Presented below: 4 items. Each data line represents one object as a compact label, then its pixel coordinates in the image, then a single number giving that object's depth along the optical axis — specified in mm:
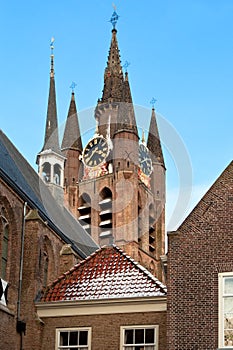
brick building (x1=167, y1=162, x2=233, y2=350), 18906
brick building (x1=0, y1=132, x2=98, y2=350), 24844
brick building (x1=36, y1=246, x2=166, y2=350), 21828
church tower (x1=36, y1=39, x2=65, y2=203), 50741
